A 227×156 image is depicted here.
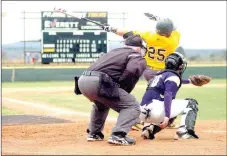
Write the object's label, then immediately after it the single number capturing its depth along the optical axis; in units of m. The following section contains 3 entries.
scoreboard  62.85
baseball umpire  14.17
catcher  15.53
